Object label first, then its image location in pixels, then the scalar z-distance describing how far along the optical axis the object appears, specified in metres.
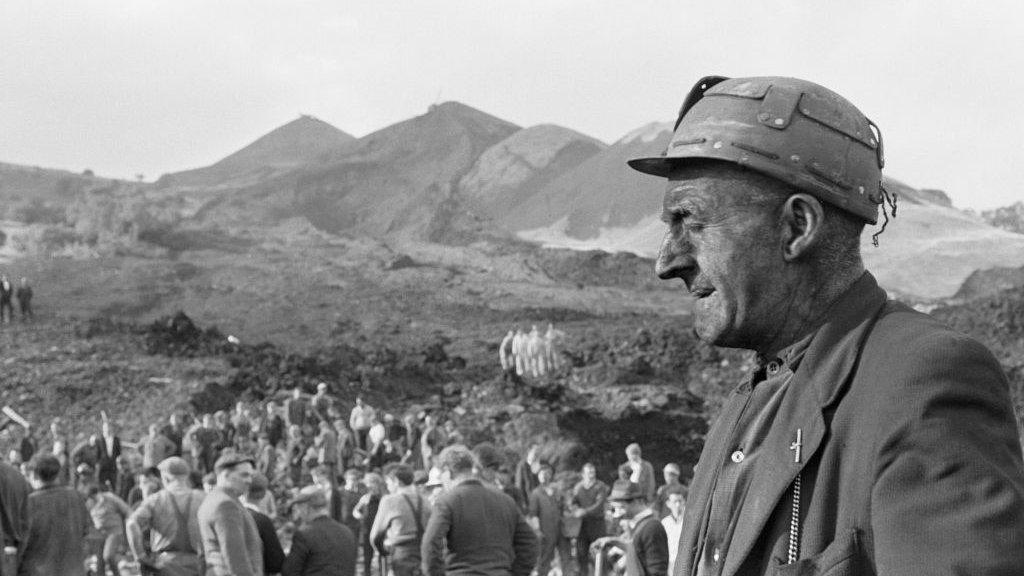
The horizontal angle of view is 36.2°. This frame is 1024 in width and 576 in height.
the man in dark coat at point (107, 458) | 24.42
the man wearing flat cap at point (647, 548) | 8.28
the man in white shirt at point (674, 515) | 9.58
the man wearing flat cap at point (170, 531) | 8.56
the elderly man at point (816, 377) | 1.78
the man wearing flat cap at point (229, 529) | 7.95
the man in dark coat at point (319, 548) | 8.76
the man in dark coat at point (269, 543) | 8.69
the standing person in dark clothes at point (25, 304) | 55.91
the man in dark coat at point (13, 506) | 7.75
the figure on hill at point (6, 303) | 54.91
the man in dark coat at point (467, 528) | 8.22
